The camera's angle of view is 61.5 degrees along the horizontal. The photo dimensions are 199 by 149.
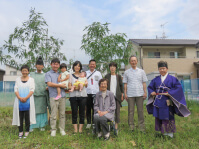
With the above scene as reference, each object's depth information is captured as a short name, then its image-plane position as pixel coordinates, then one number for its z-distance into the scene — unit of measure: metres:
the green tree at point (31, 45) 5.82
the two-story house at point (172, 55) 18.03
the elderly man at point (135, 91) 4.25
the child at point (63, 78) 4.12
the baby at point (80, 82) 4.06
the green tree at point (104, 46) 6.14
